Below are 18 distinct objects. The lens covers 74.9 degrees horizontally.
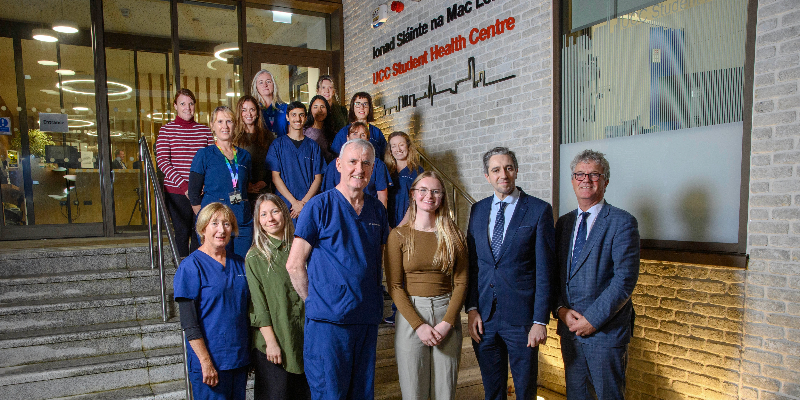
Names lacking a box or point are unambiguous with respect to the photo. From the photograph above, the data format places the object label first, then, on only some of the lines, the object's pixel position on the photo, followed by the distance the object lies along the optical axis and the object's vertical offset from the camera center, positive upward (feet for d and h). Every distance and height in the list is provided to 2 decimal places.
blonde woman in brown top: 7.86 -1.86
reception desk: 19.06 -0.61
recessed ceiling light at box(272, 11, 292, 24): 24.66 +7.59
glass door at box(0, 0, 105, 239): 18.76 +1.95
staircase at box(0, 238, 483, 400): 10.18 -3.24
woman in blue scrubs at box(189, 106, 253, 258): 10.85 -0.04
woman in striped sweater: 12.27 +0.45
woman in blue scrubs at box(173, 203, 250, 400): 7.43 -1.97
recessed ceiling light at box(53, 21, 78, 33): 19.85 +5.82
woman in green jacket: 7.82 -2.19
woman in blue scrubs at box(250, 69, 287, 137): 14.35 +2.05
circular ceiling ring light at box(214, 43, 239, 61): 23.06 +5.73
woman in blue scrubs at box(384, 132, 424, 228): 13.55 +0.11
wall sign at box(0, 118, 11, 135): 18.66 +1.93
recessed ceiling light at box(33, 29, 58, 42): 19.53 +5.42
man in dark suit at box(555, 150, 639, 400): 7.61 -1.70
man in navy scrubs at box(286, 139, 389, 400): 6.98 -1.43
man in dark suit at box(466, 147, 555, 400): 8.00 -1.64
